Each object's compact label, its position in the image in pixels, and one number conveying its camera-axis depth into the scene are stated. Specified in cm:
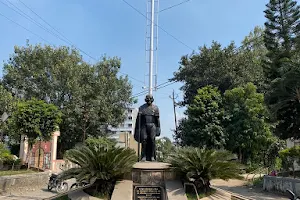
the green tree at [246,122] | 2238
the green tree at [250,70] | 2601
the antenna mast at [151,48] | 1425
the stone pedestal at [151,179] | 683
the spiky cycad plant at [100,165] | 655
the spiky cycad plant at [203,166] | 670
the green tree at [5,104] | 1909
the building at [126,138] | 2381
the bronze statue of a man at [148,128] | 821
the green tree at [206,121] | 2273
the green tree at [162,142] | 2165
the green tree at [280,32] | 1745
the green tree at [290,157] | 1435
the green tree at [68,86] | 2553
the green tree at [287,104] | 1405
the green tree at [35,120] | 1658
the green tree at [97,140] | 2211
